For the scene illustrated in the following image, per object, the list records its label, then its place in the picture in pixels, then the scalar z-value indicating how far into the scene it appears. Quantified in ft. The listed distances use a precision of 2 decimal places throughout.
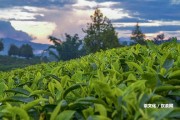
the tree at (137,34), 254.59
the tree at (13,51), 393.09
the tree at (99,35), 208.54
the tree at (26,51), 393.09
